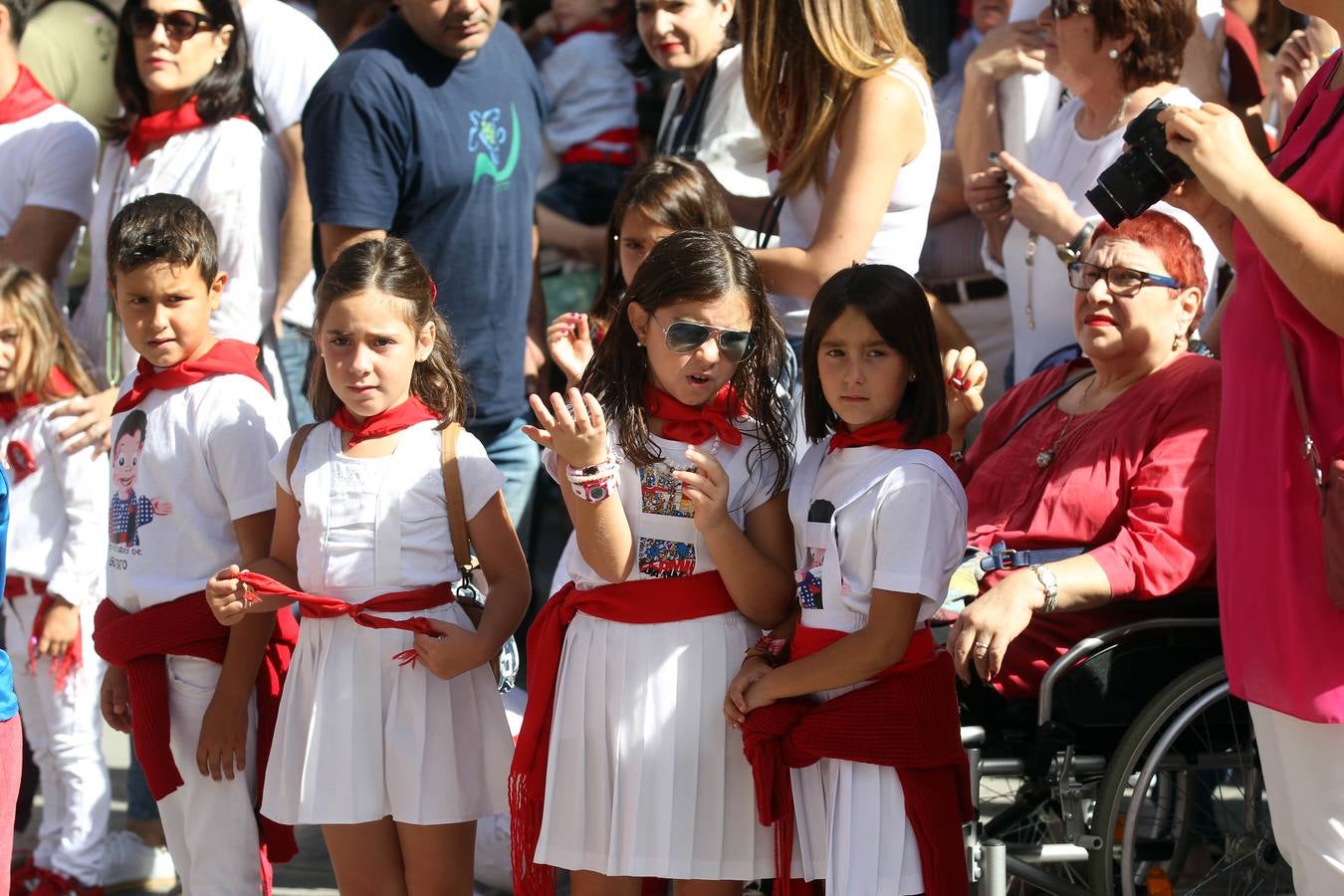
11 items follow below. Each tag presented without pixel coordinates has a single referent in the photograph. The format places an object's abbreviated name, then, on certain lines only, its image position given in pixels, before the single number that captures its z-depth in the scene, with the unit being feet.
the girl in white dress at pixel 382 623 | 19.77
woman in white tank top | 21.90
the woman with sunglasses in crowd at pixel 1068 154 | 24.35
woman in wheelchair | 20.38
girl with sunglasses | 18.42
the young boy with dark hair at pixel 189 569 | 21.18
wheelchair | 20.47
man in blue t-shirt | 26.55
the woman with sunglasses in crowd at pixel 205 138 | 27.55
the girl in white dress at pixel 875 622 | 17.84
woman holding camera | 14.82
